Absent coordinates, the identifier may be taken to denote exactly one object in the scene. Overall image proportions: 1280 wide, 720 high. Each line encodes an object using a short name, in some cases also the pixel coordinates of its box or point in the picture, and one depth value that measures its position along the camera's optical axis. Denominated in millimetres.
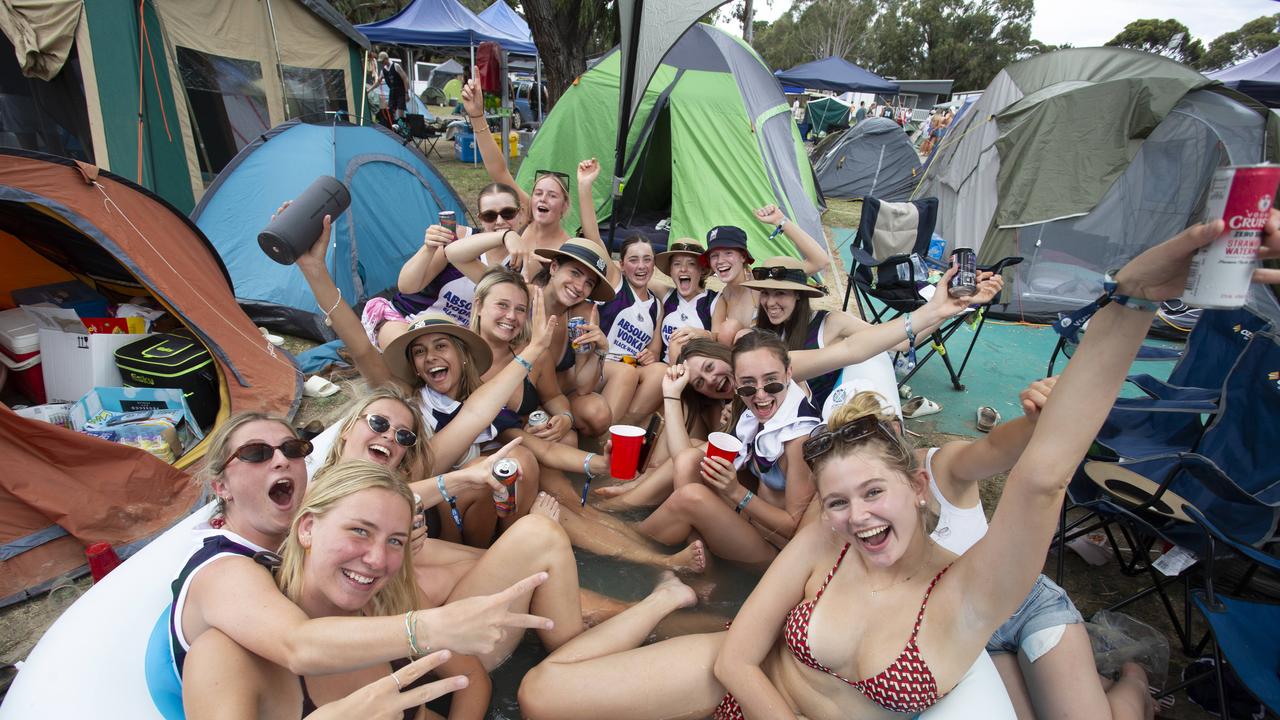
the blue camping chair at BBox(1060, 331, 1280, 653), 2537
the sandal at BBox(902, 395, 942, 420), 4797
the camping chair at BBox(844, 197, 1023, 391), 5098
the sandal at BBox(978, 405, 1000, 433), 4613
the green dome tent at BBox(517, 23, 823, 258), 7676
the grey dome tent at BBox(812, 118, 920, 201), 12211
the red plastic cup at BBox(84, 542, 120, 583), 2793
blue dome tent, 5488
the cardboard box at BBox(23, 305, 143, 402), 3811
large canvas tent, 5324
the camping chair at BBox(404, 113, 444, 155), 13078
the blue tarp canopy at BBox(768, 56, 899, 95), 21891
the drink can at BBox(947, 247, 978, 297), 2682
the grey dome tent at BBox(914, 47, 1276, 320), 5992
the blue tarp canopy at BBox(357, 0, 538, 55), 14492
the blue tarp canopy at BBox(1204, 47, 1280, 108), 13023
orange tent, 2846
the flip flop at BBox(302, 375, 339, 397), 4598
